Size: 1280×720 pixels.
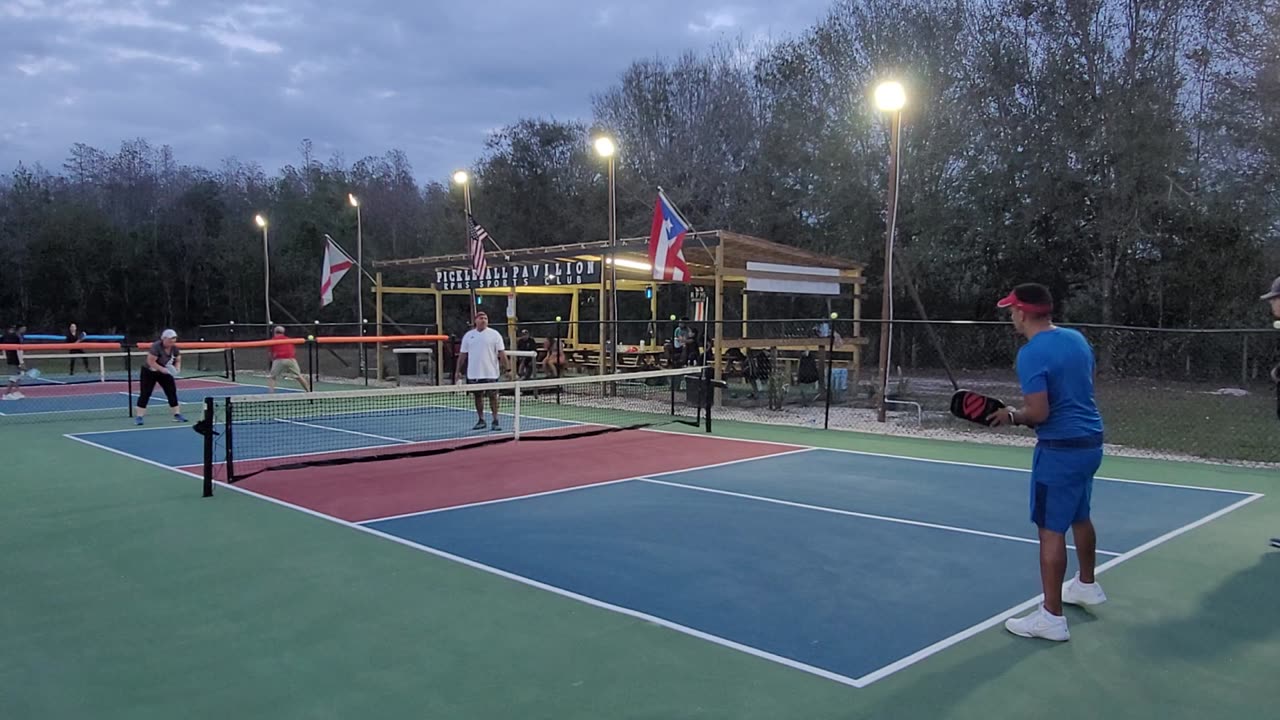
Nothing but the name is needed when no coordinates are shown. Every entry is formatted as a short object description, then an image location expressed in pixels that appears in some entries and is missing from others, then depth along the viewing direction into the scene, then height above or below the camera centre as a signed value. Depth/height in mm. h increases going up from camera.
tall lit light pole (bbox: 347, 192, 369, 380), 23594 +1310
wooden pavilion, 17906 +1374
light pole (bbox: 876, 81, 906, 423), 13378 +1505
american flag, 18453 +1748
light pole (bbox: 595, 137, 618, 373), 16489 +1722
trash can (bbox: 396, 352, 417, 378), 23906 -993
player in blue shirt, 4602 -531
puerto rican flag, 16062 +1614
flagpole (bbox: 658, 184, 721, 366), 15636 +1755
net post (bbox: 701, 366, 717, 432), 13328 -991
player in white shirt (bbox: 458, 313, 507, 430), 13195 -408
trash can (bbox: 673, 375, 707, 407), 16031 -1140
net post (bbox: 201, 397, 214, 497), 8328 -1061
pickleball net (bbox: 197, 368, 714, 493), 10164 -1541
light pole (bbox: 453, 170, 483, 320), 18703 +3212
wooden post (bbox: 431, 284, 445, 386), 19794 -664
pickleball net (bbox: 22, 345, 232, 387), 23594 -1317
